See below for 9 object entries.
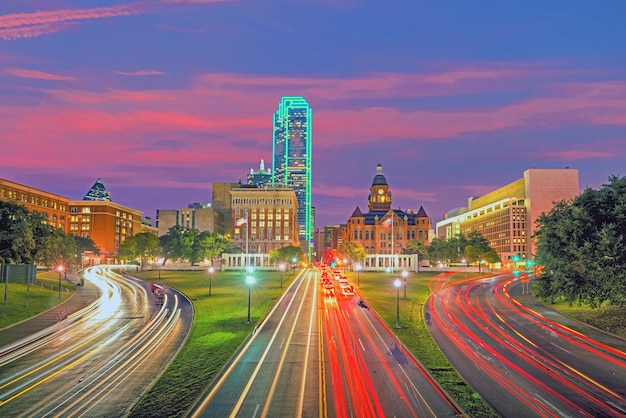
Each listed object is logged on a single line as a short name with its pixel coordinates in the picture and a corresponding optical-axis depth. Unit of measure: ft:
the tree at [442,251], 504.84
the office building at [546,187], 647.56
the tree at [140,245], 485.97
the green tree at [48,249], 269.23
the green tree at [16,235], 241.76
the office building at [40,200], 494.42
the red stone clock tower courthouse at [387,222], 382.36
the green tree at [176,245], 470.80
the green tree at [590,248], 149.48
